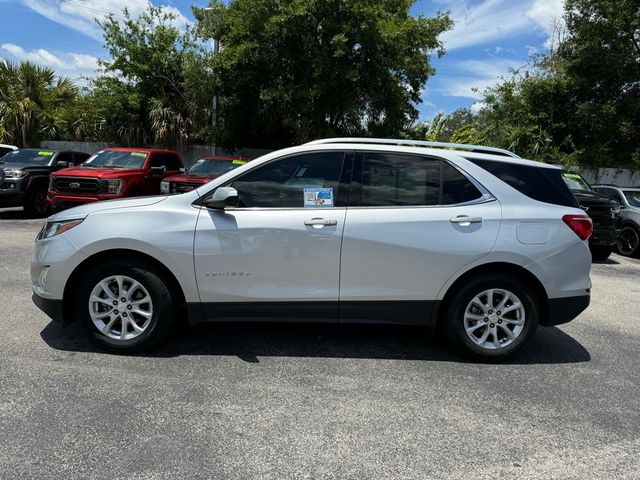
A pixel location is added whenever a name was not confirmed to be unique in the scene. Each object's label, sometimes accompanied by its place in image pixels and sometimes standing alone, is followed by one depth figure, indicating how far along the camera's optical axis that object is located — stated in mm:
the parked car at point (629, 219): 11648
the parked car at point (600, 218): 10102
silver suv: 4152
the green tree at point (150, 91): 18734
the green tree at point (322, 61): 14172
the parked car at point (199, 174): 10867
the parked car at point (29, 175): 12023
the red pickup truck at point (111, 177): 10594
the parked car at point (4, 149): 15484
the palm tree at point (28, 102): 21266
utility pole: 17017
